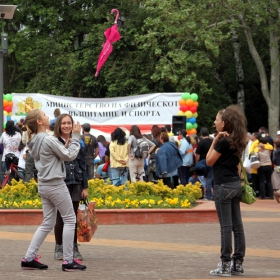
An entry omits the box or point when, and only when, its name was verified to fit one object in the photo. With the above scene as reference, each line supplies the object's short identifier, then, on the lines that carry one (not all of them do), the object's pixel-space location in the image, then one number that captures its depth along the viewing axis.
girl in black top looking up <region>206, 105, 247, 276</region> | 9.00
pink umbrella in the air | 32.59
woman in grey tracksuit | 9.36
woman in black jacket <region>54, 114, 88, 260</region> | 10.11
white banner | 27.52
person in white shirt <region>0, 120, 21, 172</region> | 19.52
